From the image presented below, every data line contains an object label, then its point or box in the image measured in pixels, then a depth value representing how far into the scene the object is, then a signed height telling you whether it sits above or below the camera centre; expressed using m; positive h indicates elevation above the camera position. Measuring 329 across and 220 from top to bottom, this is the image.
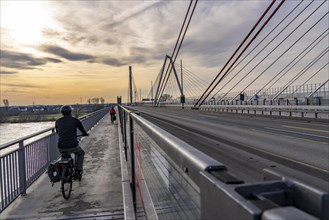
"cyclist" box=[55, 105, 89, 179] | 7.43 -0.66
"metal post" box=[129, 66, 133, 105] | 75.38 +4.24
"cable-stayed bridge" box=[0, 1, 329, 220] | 1.06 -1.33
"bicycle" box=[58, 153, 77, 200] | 6.52 -1.40
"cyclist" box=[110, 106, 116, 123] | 29.05 -0.69
